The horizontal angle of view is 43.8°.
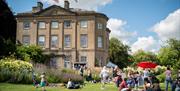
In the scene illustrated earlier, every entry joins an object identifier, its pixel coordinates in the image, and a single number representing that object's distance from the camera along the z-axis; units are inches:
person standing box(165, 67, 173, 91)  403.8
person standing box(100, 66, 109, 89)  405.5
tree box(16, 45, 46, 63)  711.1
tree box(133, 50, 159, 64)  1825.1
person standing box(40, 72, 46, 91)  366.0
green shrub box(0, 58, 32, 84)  426.1
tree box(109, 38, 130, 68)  1236.2
